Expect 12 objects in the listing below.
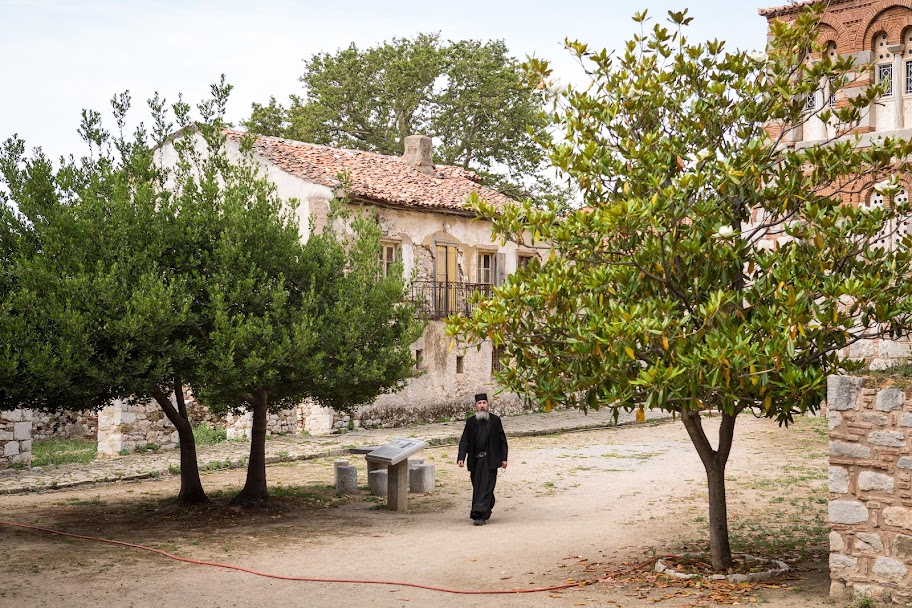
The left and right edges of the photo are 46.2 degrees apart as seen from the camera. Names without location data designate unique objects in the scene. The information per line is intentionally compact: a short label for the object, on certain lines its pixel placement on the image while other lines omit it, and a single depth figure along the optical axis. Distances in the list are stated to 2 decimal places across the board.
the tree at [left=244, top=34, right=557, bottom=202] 37.12
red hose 8.97
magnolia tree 8.05
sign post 13.85
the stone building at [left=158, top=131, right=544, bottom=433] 25.06
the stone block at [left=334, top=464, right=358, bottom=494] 15.56
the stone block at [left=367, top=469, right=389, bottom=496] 15.20
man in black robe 13.01
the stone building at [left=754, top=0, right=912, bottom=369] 16.36
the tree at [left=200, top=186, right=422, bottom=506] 12.10
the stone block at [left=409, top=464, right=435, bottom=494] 15.55
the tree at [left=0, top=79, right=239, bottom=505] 11.27
